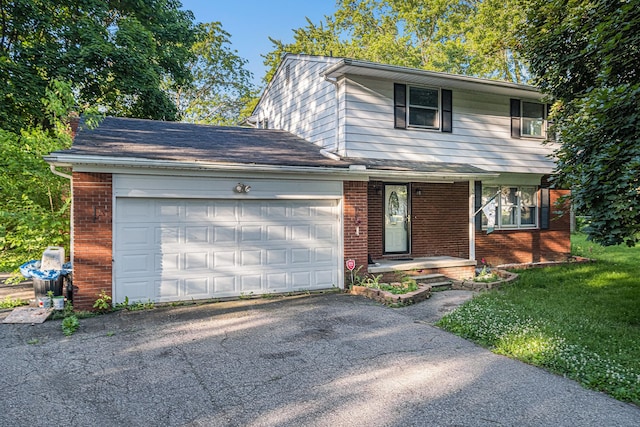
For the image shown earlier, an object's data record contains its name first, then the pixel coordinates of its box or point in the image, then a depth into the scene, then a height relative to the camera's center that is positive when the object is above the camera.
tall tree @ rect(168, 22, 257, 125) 28.64 +9.18
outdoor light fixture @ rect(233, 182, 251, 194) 8.02 +0.52
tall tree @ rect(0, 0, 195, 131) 12.69 +5.33
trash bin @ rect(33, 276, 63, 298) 7.17 -1.23
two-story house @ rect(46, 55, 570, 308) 7.28 +0.58
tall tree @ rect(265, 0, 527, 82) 25.92 +12.81
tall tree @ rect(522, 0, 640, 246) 5.45 +1.46
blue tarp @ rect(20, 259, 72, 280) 7.18 -1.00
